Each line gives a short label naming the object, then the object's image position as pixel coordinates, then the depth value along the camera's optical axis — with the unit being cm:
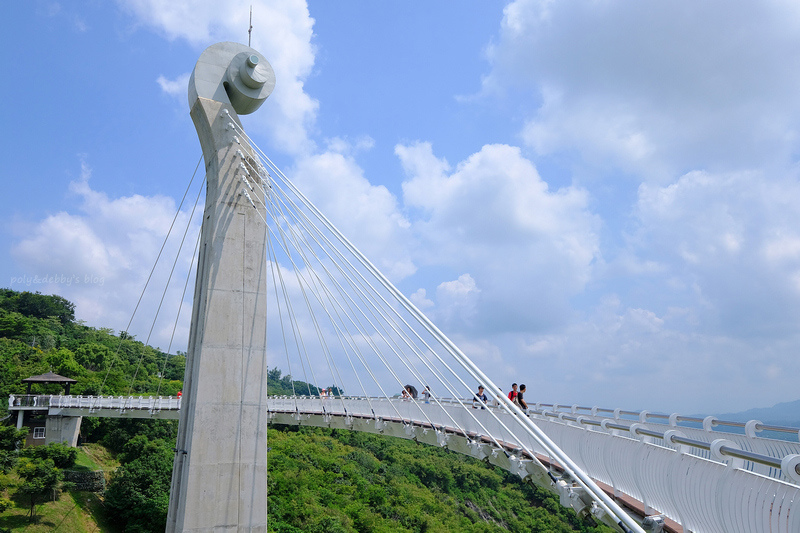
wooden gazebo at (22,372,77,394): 3188
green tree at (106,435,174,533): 2370
